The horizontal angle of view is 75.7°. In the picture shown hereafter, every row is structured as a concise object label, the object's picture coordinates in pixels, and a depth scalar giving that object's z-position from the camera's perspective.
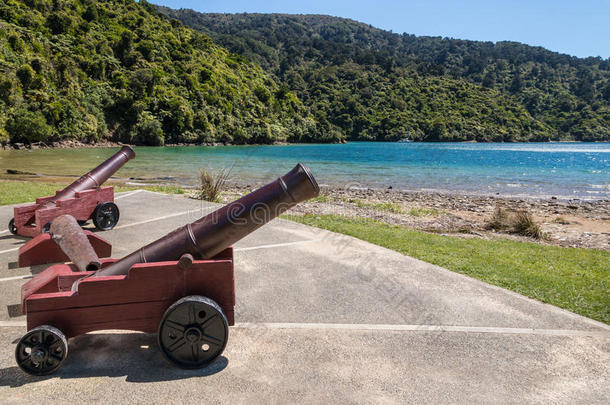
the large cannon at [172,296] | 2.86
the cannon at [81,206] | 6.38
